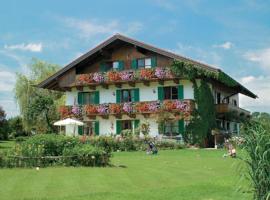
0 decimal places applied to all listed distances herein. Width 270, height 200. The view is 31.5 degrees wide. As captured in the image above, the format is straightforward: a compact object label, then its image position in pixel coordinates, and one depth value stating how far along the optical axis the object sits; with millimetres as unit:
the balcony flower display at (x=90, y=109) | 39312
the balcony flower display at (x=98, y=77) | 39075
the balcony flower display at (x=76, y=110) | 40047
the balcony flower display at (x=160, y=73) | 36406
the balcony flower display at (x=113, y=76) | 38284
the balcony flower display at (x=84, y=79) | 39719
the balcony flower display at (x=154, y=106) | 36438
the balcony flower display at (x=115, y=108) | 38303
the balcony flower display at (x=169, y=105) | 35719
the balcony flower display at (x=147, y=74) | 36688
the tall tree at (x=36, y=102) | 51812
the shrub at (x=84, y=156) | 16938
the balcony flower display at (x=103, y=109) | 38969
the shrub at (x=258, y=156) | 7398
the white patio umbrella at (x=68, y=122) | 35162
